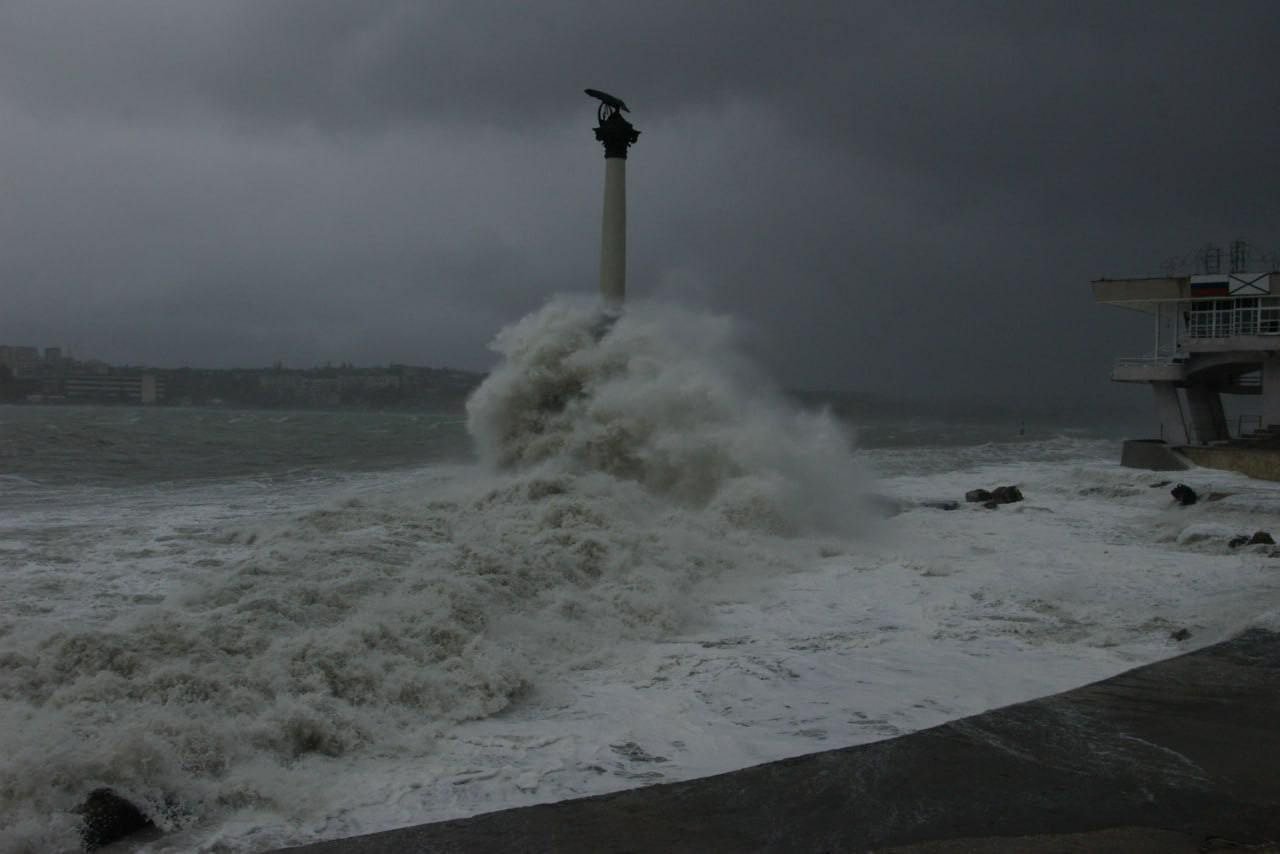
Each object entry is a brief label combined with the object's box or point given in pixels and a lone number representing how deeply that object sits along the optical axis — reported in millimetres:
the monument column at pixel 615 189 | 24109
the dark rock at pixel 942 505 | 17203
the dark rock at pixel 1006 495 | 17422
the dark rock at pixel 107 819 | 3879
